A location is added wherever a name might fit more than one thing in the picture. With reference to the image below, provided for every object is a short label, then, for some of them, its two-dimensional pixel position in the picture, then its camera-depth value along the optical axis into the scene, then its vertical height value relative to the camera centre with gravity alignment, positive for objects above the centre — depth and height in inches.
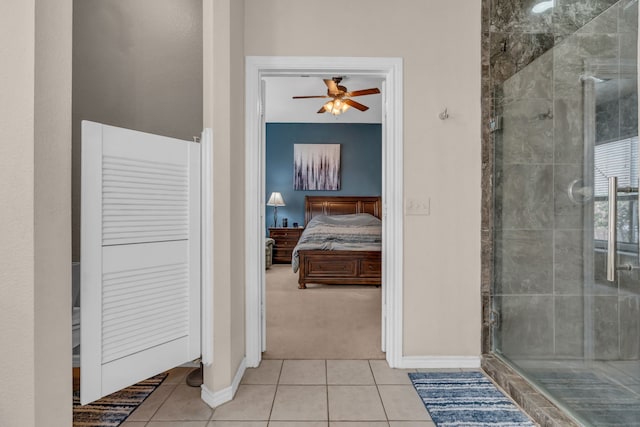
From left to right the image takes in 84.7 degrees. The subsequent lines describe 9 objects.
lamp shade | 260.2 +9.8
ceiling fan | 163.0 +58.1
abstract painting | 270.7 +36.5
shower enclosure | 60.9 -1.4
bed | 176.4 -26.3
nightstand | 252.2 -20.8
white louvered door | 53.9 -7.5
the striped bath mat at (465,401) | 68.8 -40.4
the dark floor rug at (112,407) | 68.7 -40.6
